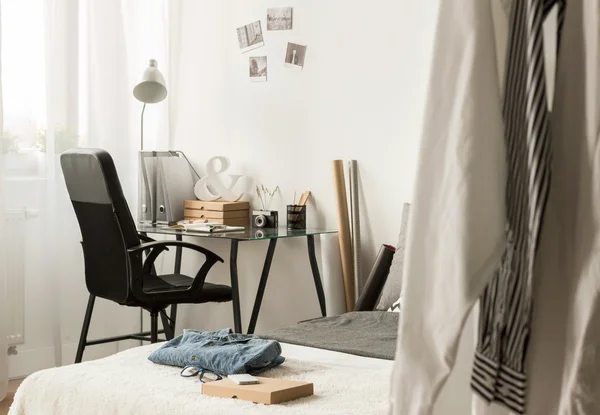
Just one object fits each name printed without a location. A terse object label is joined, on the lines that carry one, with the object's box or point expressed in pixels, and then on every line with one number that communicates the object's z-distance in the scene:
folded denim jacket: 2.26
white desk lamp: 4.19
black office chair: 3.53
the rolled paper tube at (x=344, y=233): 3.86
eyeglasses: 2.23
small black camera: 4.10
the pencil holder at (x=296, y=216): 4.04
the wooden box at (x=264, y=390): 2.01
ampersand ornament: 4.34
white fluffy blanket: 1.99
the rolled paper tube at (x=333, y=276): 3.85
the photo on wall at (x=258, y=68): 4.33
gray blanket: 2.61
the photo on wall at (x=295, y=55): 4.17
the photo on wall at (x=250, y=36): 4.34
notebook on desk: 3.97
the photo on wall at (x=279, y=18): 4.20
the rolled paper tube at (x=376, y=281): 3.45
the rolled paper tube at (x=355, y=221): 3.88
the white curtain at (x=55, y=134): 4.13
